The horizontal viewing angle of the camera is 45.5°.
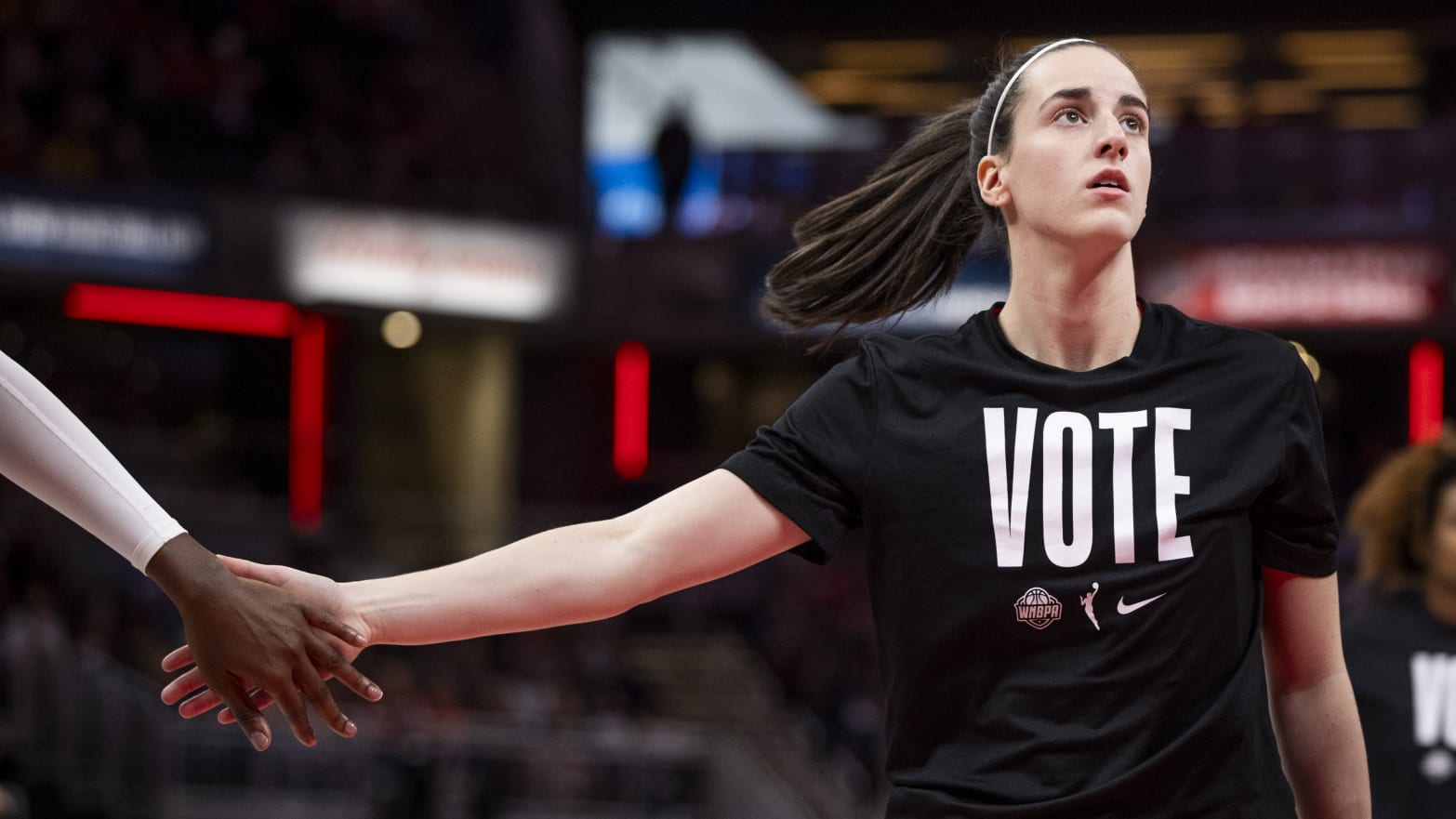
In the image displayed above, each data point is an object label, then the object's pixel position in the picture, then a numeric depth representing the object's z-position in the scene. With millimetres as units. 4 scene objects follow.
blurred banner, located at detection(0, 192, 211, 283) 15094
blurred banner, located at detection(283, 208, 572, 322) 17000
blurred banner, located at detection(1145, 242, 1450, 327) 17659
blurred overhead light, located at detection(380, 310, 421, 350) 18348
